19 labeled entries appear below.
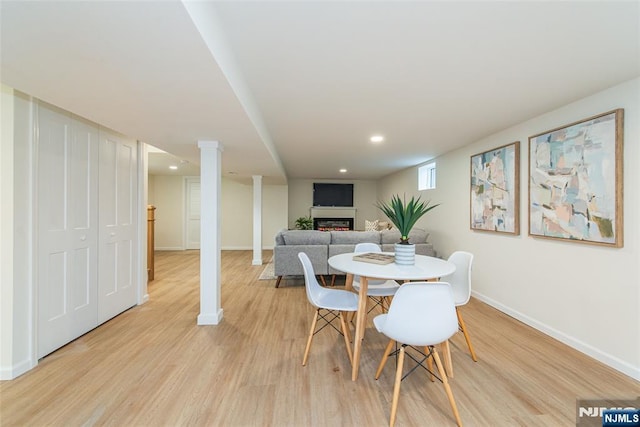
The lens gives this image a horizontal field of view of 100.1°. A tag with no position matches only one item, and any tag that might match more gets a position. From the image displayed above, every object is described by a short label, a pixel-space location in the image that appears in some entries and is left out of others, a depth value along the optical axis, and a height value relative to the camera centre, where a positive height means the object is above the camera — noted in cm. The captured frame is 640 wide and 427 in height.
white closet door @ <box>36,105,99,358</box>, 211 -13
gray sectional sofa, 409 -49
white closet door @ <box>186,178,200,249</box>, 763 +8
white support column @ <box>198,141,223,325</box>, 283 -22
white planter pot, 212 -32
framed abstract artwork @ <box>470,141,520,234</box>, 298 +30
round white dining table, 180 -41
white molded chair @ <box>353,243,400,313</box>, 241 -69
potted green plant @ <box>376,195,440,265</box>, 213 -9
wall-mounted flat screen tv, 802 +55
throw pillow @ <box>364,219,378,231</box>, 646 -30
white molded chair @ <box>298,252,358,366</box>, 204 -69
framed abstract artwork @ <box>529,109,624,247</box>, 206 +28
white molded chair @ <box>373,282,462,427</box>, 143 -56
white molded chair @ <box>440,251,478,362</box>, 215 -57
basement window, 509 +74
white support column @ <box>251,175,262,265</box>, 572 -13
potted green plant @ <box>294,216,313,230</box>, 695 -28
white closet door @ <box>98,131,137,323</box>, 275 -14
